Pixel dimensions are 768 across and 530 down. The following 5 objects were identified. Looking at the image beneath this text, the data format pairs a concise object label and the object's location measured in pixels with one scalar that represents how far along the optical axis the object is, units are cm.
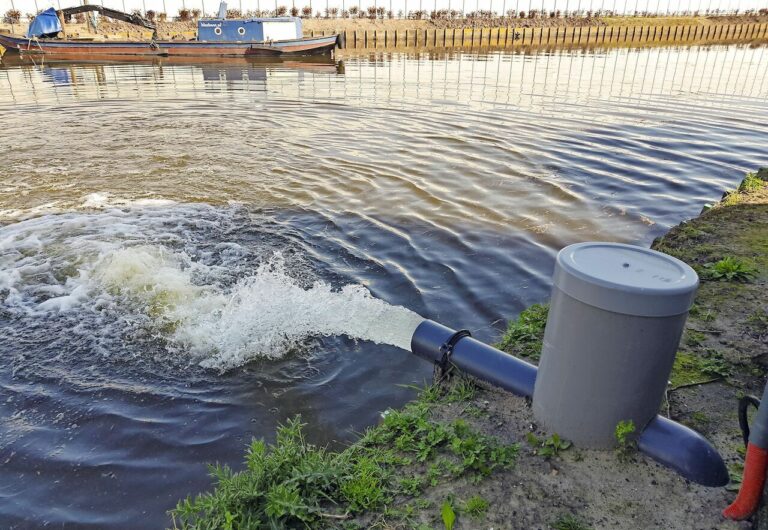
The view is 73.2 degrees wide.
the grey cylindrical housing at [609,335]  252
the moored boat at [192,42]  3716
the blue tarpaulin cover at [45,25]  3822
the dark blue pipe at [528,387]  276
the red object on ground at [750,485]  242
